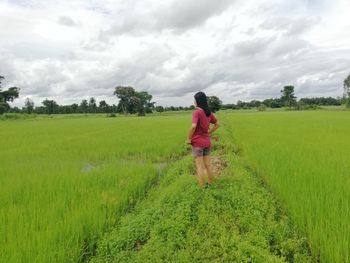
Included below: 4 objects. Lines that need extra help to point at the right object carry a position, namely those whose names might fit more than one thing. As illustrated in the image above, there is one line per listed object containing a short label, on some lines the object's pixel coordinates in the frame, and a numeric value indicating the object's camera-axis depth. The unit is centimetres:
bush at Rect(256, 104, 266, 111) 8012
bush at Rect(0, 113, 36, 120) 5024
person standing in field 481
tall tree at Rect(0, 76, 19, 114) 5676
